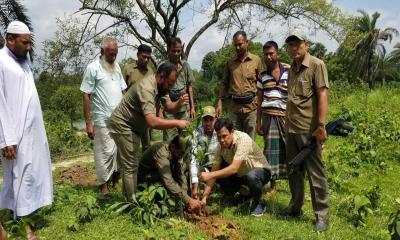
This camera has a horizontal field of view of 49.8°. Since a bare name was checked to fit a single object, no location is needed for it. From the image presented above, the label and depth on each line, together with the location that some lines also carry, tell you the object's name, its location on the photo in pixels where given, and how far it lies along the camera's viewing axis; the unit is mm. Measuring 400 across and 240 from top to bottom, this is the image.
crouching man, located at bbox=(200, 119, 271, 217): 4410
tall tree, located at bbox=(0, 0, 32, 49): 13039
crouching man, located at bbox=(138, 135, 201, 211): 4324
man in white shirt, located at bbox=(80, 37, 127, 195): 5199
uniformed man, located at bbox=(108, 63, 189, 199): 4074
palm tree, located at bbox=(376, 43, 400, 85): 46125
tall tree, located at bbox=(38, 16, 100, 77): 11234
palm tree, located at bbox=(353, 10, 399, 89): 39844
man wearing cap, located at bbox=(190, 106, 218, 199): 4164
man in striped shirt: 5145
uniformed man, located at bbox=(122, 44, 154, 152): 5523
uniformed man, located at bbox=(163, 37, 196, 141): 5523
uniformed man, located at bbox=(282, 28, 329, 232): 3936
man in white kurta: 3781
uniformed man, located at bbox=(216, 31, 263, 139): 5473
